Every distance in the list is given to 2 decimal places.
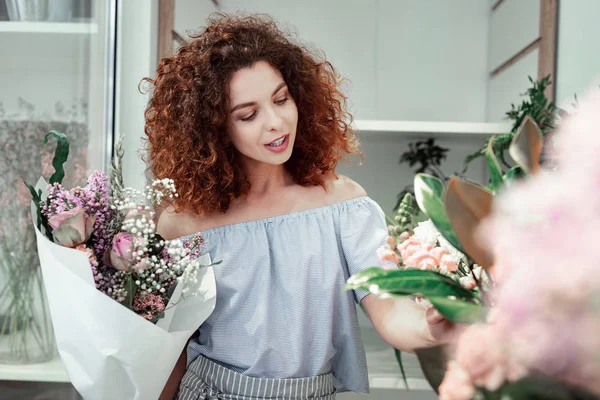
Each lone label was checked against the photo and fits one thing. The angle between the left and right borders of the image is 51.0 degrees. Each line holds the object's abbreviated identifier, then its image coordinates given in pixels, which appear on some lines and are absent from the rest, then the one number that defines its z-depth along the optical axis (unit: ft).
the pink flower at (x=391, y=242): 2.06
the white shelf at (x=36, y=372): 3.48
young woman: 3.32
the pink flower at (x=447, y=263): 1.72
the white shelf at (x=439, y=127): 5.78
